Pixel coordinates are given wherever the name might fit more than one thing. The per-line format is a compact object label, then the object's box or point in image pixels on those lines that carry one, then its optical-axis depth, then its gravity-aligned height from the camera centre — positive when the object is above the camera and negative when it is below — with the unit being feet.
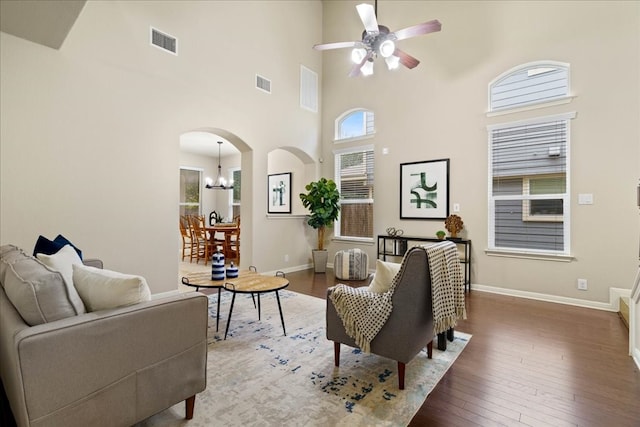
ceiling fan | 10.86 +6.38
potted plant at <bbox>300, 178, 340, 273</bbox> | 19.57 +0.41
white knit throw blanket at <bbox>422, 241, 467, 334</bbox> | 7.00 -1.71
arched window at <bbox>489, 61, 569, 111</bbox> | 13.85 +5.85
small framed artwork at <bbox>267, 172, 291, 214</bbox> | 23.50 +1.46
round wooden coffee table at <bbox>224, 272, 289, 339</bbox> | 9.25 -2.22
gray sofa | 4.06 -2.12
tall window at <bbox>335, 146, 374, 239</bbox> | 19.95 +1.42
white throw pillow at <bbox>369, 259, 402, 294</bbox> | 7.45 -1.53
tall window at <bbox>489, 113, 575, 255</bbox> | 13.74 +1.27
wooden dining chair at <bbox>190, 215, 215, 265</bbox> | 23.06 -2.06
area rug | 6.00 -3.84
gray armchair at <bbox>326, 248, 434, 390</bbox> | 6.70 -2.18
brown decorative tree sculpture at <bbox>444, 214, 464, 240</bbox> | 15.78 -0.60
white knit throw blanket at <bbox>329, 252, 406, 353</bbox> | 6.97 -2.20
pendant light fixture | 28.86 +2.82
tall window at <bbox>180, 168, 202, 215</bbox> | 31.94 +2.19
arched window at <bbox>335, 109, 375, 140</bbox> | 20.13 +5.77
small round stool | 17.57 -2.89
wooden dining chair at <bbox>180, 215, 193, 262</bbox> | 24.57 -1.49
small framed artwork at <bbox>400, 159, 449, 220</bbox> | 16.71 +1.27
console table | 15.76 -1.88
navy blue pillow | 7.78 -0.87
